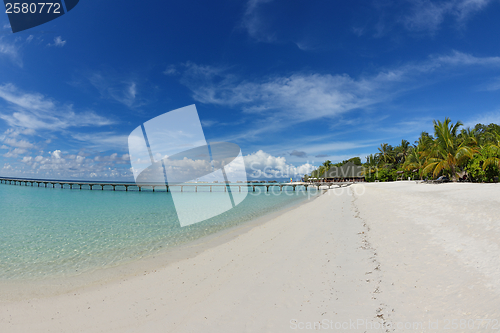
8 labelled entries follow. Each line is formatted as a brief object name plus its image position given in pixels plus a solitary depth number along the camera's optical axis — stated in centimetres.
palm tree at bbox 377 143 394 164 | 6179
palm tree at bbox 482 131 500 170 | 2111
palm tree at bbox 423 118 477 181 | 2711
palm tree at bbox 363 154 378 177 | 6380
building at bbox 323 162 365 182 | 7331
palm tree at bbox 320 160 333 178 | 9800
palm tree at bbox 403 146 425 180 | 4156
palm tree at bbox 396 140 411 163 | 5922
